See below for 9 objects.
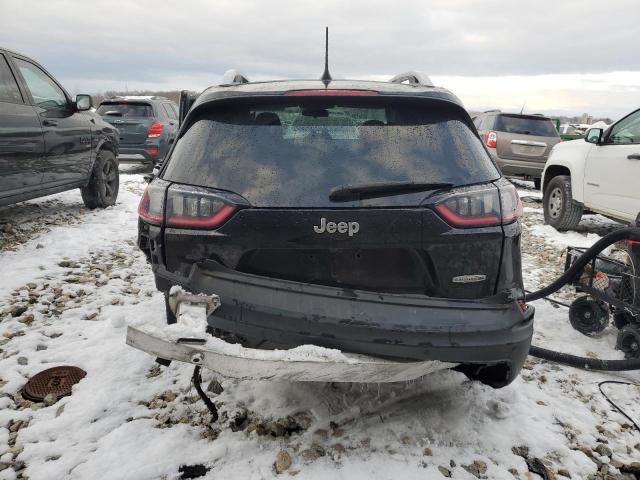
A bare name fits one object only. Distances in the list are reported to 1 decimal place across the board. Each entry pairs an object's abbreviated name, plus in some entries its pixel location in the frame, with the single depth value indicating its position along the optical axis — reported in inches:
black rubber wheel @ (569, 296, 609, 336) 143.1
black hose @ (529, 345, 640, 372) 119.3
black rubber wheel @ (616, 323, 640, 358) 126.2
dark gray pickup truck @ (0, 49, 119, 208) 194.9
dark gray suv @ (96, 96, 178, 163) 446.9
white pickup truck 223.8
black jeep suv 78.7
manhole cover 103.5
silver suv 432.5
